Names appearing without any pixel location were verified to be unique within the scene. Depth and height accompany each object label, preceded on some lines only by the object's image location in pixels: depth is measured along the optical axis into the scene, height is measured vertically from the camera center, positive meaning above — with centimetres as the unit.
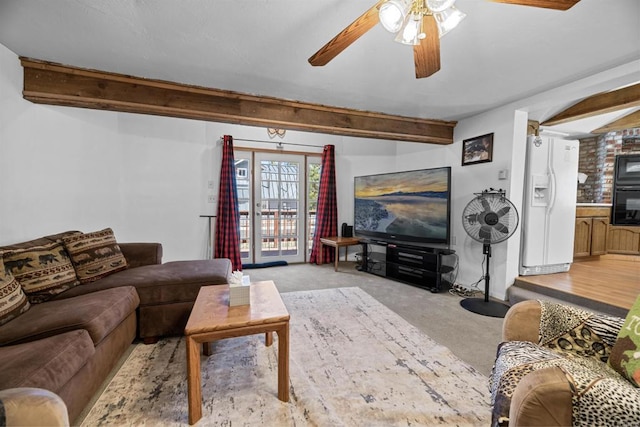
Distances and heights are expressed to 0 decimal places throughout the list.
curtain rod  451 +103
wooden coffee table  138 -68
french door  465 -5
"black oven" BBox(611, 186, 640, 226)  349 +3
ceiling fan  116 +85
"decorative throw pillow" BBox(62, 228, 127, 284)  211 -47
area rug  140 -112
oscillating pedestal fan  282 -21
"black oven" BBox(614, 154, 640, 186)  345 +50
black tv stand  346 -84
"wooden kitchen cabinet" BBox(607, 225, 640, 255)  441 -53
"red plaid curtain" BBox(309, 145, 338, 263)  493 -5
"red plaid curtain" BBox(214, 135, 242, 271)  425 -25
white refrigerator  321 +5
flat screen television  349 -3
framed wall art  330 +71
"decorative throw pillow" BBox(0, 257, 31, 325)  143 -57
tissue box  168 -59
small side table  440 -65
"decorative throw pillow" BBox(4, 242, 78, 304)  170 -49
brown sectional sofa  116 -69
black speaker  491 -50
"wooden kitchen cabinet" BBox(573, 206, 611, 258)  432 -38
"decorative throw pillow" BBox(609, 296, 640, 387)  105 -58
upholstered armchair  84 -62
